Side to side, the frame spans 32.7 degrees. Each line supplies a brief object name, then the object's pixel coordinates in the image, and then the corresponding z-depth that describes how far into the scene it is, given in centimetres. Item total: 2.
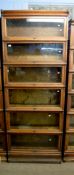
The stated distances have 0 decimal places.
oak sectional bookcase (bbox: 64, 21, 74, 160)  135
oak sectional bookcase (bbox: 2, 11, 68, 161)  133
